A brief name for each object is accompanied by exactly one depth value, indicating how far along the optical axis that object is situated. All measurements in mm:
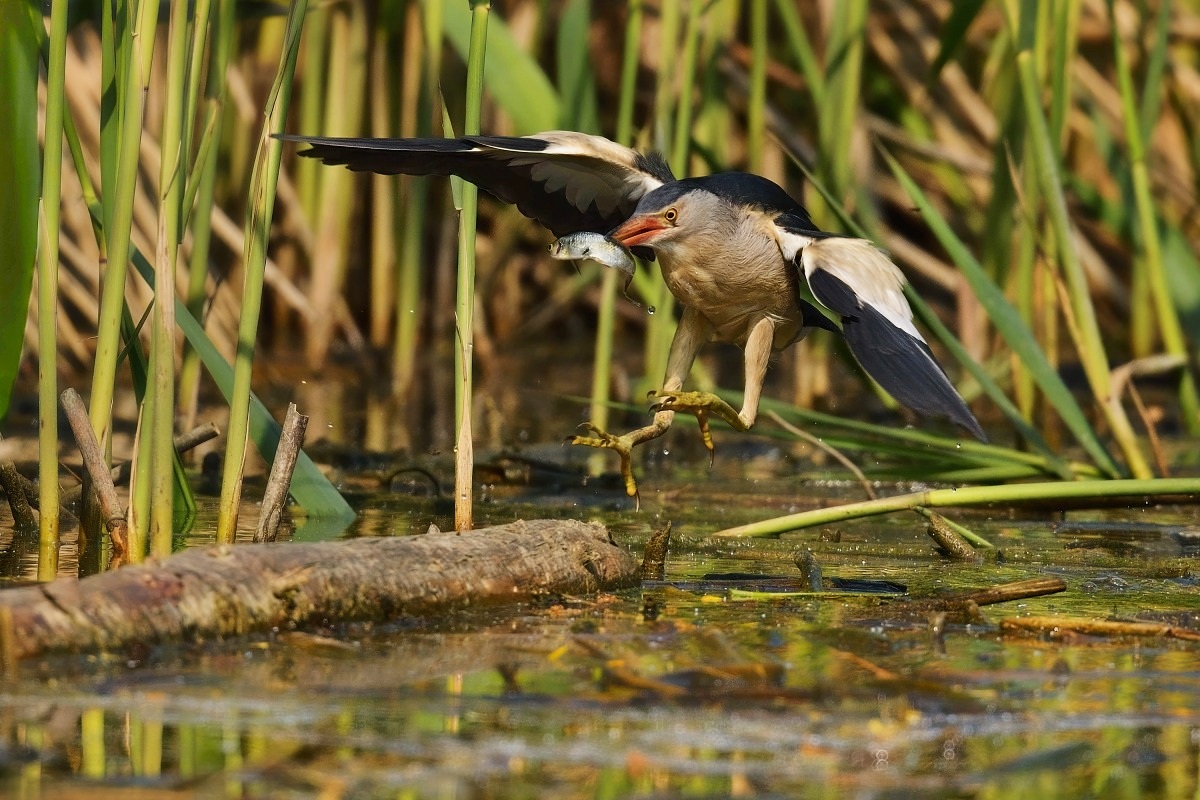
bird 8117
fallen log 5203
